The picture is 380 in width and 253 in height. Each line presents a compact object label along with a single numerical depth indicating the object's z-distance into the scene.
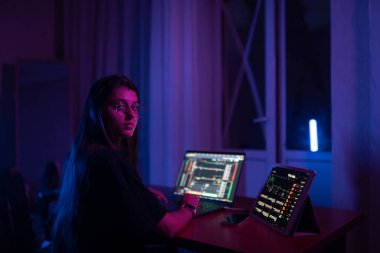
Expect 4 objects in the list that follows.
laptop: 2.04
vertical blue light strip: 2.13
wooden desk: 1.41
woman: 1.40
